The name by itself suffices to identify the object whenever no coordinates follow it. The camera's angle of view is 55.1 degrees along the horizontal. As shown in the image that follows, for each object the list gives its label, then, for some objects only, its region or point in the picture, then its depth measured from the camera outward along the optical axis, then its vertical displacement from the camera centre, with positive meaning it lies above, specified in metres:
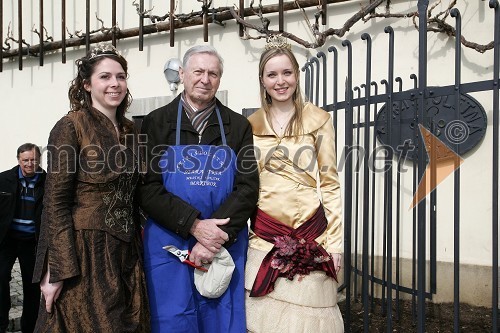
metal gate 2.49 +0.12
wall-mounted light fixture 5.87 +1.14
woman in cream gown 2.38 -0.29
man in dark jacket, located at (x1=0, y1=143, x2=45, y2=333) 4.00 -0.51
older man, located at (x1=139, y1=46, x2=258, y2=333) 2.36 -0.17
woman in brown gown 2.14 -0.25
